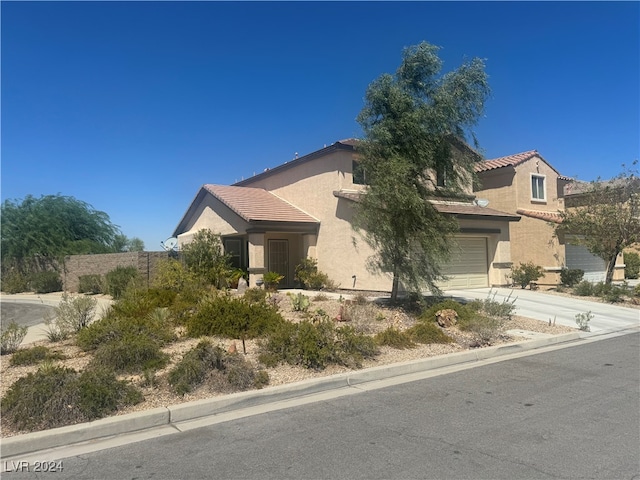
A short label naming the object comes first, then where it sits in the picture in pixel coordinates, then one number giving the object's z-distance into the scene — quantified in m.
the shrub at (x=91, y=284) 23.81
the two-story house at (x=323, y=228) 19.64
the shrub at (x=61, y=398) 5.46
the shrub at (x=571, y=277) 22.02
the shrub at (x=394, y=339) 9.55
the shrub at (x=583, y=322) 12.46
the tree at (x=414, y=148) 12.66
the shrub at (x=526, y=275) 21.44
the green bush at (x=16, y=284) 28.84
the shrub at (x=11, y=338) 8.91
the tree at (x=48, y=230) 31.12
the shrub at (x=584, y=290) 19.36
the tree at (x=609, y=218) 20.42
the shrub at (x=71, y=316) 10.46
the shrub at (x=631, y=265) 29.55
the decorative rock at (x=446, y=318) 11.63
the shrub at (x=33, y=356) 7.95
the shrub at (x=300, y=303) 13.11
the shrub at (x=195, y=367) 6.55
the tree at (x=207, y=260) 20.12
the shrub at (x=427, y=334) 10.13
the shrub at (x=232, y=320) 9.95
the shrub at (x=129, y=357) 7.46
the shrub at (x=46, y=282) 27.59
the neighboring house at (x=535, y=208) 23.28
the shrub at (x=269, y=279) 19.47
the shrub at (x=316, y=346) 7.90
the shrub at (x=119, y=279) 20.08
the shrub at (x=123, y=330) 8.75
